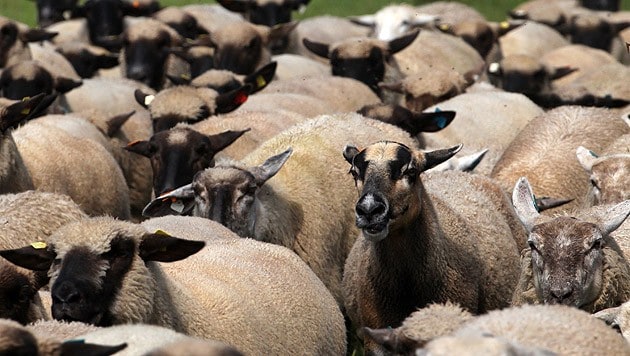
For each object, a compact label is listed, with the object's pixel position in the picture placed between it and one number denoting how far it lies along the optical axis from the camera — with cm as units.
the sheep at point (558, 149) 1830
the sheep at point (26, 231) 1154
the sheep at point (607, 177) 1605
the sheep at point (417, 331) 968
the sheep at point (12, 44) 2800
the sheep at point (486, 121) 2148
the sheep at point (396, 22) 3275
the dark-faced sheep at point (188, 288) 1109
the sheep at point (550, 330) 931
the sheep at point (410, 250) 1384
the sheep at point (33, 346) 862
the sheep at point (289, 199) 1616
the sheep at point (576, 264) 1273
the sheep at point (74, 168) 1787
